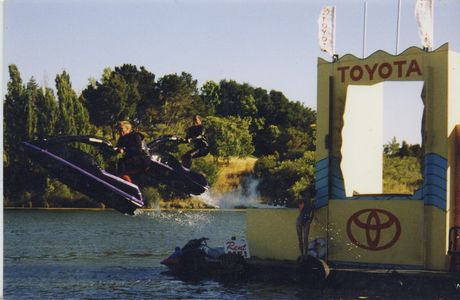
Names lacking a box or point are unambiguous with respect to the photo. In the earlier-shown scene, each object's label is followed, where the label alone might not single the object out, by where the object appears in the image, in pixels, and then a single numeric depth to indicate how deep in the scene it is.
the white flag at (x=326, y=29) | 15.43
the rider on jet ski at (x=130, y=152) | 16.92
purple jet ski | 16.20
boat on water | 15.07
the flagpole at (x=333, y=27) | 15.38
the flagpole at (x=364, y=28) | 15.52
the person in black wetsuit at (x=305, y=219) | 15.35
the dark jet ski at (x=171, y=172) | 17.53
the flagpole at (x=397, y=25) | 14.98
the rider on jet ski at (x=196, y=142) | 18.08
